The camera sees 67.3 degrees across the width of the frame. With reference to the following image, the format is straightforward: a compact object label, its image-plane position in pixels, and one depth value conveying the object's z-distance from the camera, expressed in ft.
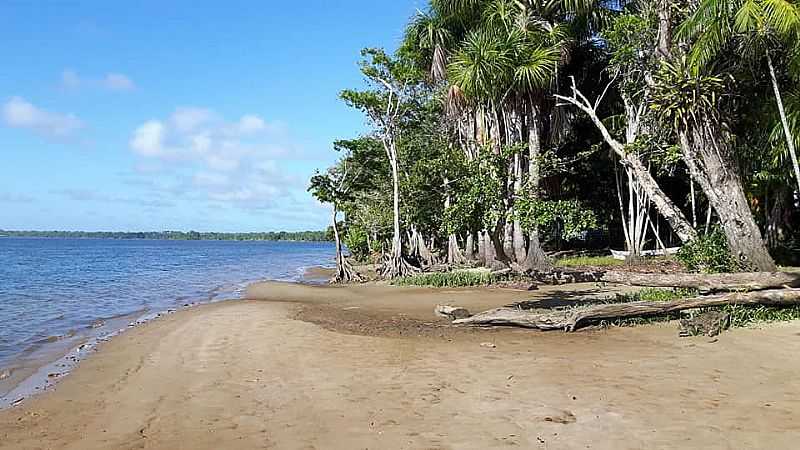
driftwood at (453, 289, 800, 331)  31.50
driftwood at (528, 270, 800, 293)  30.89
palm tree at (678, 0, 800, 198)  32.01
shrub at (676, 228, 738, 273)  41.45
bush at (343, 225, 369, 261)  121.16
